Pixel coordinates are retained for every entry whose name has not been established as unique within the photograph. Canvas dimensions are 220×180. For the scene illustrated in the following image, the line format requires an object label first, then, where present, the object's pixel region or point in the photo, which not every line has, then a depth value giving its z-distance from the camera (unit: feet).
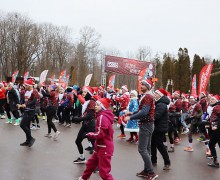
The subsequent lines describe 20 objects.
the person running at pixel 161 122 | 22.33
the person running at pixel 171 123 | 29.84
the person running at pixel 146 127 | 19.39
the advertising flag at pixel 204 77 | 47.75
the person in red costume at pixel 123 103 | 36.40
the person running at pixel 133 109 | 32.65
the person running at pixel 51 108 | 31.40
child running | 16.35
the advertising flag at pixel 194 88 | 58.80
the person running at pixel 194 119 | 29.60
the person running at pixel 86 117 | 21.84
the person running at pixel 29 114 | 27.07
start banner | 108.27
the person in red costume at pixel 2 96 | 43.76
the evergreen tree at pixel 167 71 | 142.41
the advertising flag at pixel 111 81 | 76.00
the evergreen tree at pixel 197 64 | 134.18
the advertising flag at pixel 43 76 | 71.77
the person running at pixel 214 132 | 23.49
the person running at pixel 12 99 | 38.52
